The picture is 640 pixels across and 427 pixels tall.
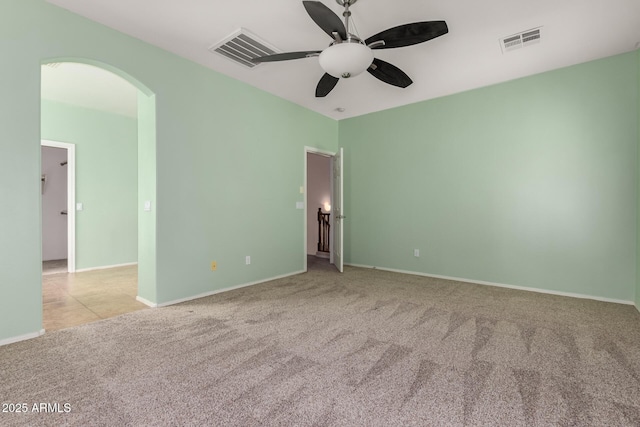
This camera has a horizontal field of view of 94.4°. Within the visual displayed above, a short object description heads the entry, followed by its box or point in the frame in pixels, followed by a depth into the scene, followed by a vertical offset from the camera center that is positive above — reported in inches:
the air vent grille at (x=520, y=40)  112.1 +67.7
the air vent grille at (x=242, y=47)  114.0 +68.1
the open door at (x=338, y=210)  192.5 +1.7
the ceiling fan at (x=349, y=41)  82.1 +52.1
